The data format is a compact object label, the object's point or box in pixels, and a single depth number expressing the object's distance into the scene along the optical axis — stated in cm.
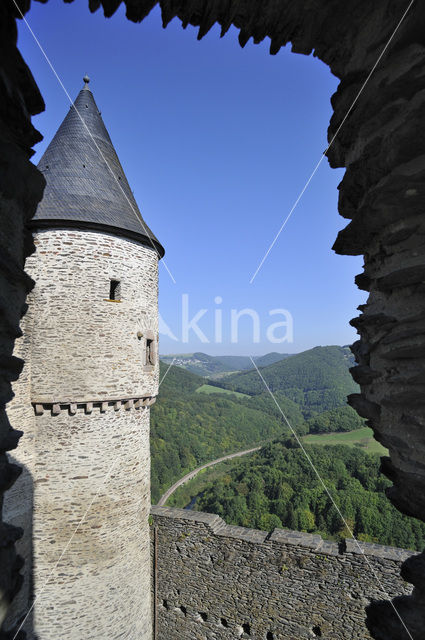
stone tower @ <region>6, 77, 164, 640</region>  601
